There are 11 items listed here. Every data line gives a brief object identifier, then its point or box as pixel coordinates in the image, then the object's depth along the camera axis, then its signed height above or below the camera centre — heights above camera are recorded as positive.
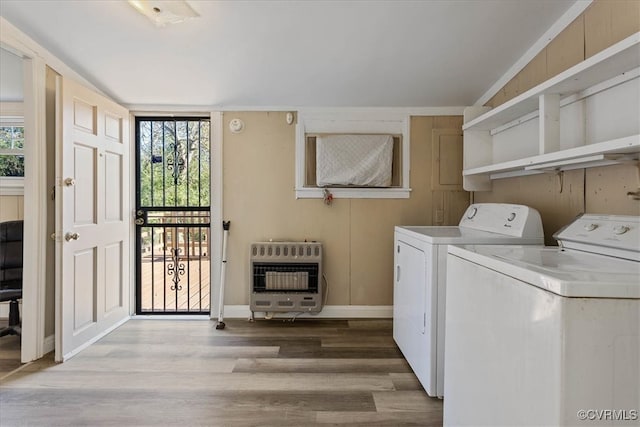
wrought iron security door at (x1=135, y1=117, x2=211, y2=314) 3.03 +0.07
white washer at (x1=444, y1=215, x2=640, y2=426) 0.78 -0.34
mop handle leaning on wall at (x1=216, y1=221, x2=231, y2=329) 2.83 -0.54
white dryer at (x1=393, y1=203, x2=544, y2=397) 1.77 -0.37
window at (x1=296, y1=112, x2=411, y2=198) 2.91 +0.66
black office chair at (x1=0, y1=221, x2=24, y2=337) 2.44 -0.45
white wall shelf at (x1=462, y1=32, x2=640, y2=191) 1.32 +0.50
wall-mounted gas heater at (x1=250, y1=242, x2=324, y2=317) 2.80 -0.64
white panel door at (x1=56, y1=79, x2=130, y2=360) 2.13 -0.08
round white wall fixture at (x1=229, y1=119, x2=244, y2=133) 2.91 +0.75
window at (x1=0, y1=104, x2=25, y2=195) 2.67 +0.43
